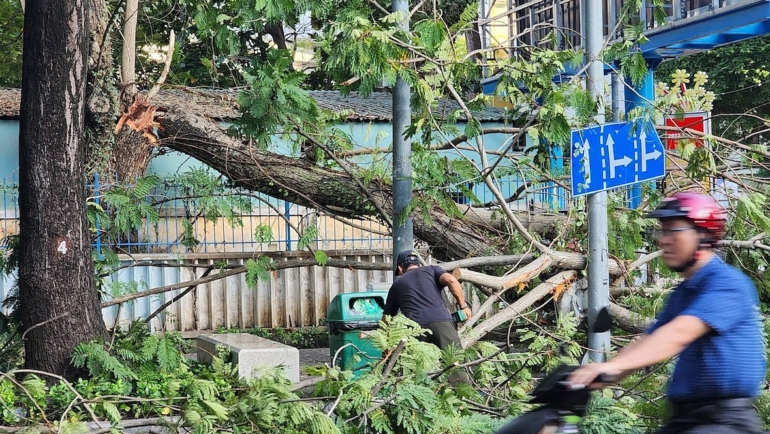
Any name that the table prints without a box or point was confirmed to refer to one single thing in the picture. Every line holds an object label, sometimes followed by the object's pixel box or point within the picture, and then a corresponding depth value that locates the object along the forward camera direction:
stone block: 16.70
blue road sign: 13.62
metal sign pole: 13.93
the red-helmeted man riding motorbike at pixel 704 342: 6.41
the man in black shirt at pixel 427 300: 15.61
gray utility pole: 16.56
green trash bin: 17.87
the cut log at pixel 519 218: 20.05
